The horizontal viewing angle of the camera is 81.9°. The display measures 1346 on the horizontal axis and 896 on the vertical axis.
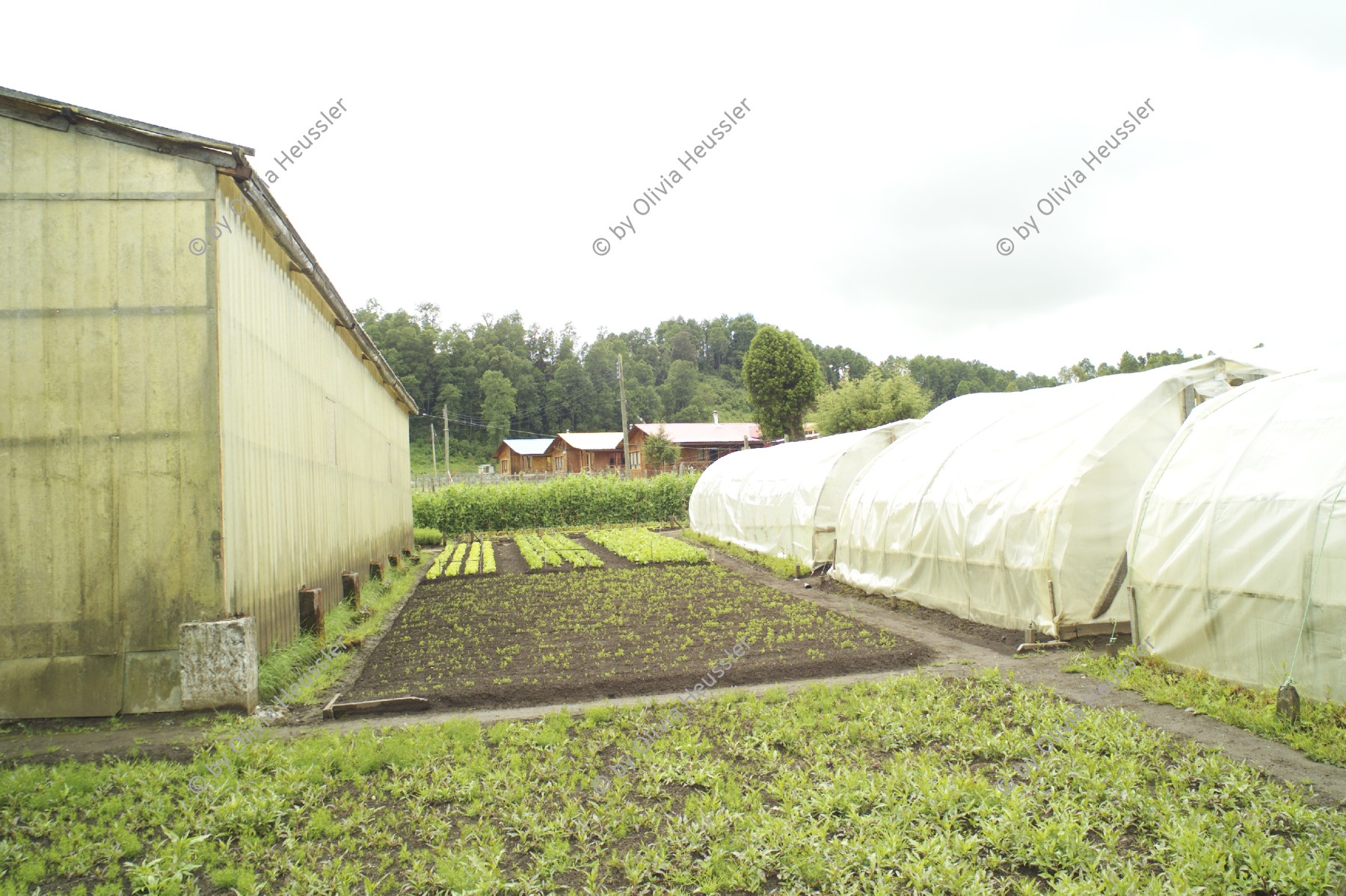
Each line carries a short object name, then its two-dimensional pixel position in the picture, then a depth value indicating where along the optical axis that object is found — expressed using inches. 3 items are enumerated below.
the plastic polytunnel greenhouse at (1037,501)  381.7
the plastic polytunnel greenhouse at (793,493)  713.0
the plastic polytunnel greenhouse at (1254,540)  249.0
